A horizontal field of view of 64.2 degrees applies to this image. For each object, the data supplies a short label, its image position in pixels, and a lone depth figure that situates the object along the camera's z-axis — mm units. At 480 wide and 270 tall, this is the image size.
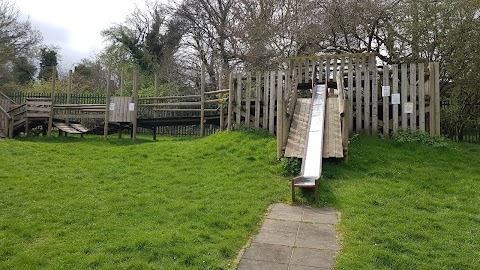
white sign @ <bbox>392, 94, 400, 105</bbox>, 10425
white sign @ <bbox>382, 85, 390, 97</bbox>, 10500
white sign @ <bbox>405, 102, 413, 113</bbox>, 10312
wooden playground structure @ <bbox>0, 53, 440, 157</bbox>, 10078
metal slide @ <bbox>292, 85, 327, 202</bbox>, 6647
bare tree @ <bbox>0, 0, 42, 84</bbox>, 28344
